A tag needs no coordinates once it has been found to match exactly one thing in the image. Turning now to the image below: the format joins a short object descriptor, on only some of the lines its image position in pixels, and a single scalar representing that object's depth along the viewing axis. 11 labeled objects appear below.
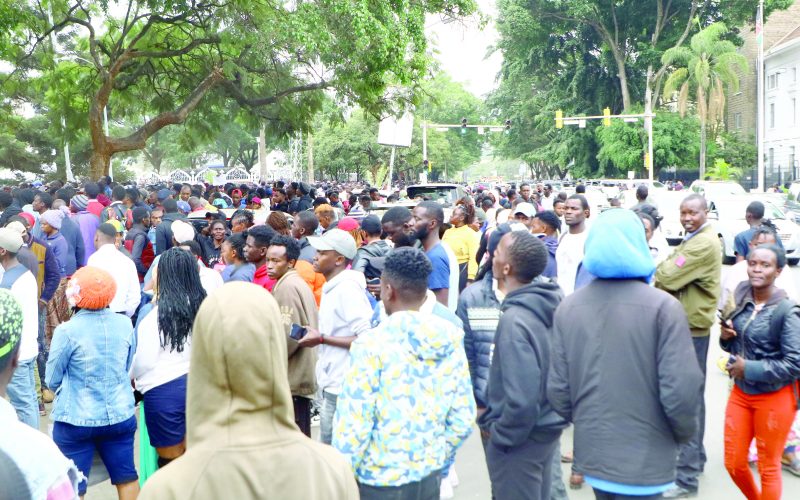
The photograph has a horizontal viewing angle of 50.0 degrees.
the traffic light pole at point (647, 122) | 43.85
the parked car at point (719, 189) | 25.23
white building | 50.66
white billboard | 27.75
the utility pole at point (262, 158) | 45.00
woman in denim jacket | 4.83
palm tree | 44.31
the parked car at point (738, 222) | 19.48
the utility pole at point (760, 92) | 35.52
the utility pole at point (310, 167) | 53.72
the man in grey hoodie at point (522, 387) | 3.98
